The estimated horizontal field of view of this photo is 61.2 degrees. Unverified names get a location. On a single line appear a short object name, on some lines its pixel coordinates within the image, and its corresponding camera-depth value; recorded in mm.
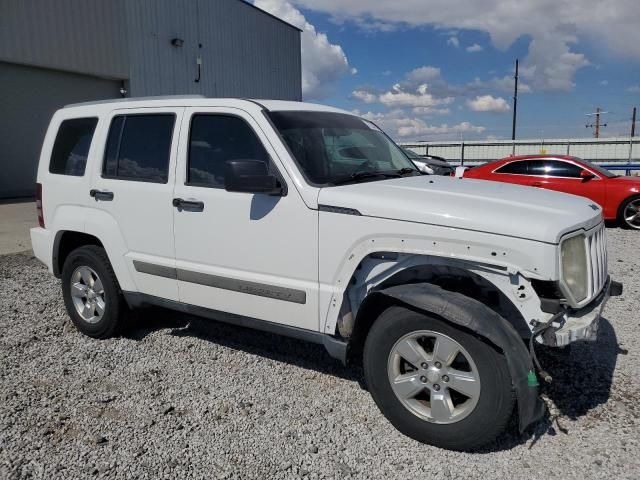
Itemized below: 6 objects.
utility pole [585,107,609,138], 64625
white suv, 2863
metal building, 14797
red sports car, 10422
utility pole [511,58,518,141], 45322
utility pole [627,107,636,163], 57931
